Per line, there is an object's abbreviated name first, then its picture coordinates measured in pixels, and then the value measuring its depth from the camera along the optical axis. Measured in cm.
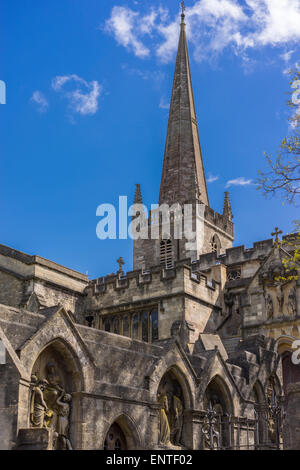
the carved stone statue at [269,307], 3241
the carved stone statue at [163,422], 2066
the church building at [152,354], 1755
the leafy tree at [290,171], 1828
